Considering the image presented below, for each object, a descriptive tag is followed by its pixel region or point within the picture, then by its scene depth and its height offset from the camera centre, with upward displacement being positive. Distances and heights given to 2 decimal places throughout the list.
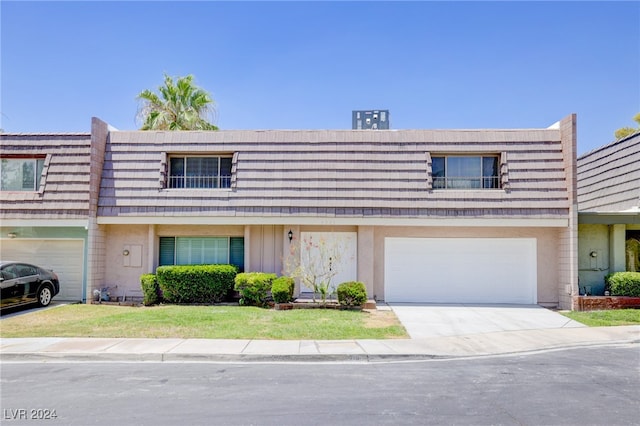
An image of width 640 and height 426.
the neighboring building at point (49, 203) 15.49 +1.13
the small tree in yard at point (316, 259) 15.65 -0.49
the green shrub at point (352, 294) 13.89 -1.41
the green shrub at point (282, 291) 13.95 -1.35
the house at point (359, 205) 15.38 +1.18
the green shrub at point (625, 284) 14.38 -1.05
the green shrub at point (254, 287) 14.62 -1.31
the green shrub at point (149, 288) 15.26 -1.47
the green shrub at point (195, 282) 15.21 -1.24
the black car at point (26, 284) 13.14 -1.27
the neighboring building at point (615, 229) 14.90 +0.58
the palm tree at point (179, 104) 25.59 +7.13
